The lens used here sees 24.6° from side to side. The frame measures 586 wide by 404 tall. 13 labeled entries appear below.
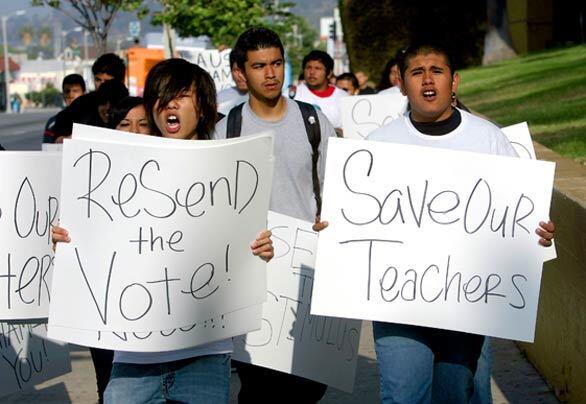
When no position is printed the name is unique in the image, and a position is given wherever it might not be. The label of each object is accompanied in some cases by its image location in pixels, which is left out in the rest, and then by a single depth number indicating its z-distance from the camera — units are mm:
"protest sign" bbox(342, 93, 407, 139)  10617
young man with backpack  5566
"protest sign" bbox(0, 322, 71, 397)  5262
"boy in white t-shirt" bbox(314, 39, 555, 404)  4613
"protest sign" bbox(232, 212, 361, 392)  5473
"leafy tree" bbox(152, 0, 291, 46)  33656
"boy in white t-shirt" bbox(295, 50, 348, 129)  11141
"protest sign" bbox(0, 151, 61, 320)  4840
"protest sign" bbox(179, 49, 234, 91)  15336
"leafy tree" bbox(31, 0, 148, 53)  29483
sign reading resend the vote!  4051
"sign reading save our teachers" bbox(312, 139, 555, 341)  4570
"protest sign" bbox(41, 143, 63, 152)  6477
